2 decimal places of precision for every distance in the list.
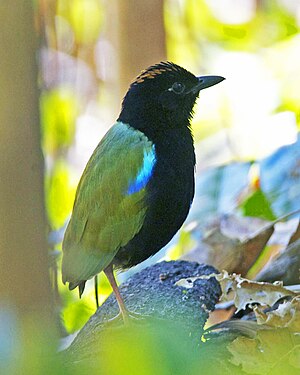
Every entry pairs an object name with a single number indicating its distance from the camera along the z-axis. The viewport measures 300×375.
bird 5.65
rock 5.26
